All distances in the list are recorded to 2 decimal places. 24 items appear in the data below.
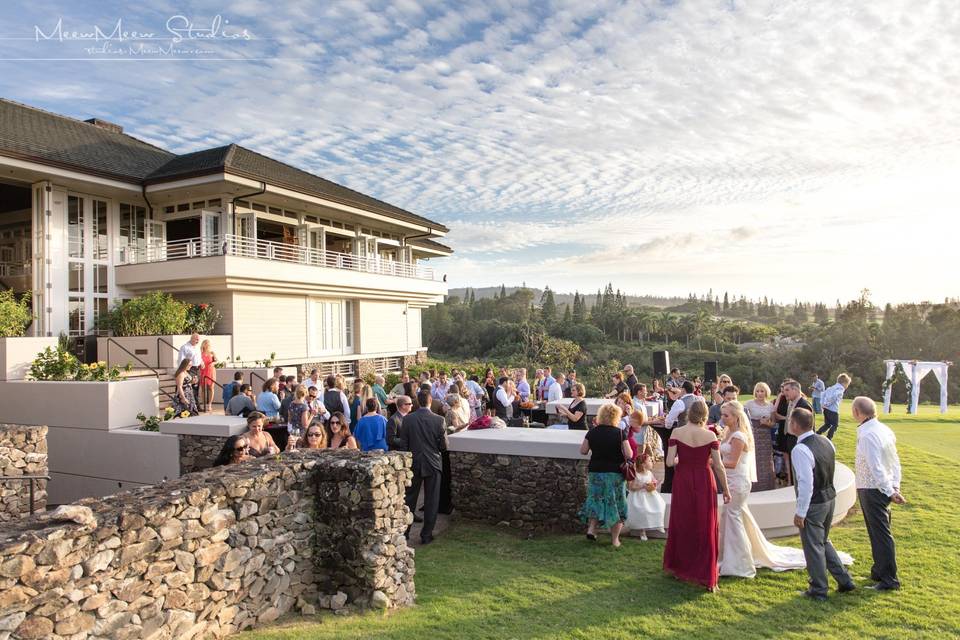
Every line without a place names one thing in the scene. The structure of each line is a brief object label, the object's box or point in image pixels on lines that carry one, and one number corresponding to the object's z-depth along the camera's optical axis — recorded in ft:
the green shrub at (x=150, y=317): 58.54
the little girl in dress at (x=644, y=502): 25.07
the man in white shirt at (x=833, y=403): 41.57
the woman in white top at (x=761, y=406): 32.55
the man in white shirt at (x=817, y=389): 56.80
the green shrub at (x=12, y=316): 49.19
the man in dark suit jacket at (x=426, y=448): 26.61
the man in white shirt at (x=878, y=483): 20.08
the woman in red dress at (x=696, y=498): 20.38
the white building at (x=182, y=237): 58.95
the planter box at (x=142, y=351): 51.26
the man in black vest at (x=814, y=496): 19.40
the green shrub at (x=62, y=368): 42.57
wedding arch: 74.13
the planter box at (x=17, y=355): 43.11
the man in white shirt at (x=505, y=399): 45.01
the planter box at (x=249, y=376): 51.75
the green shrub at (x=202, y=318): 61.50
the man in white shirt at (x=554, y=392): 50.70
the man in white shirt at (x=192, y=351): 42.89
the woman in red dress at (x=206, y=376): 45.29
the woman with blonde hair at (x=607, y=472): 23.77
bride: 21.35
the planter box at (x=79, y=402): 38.32
